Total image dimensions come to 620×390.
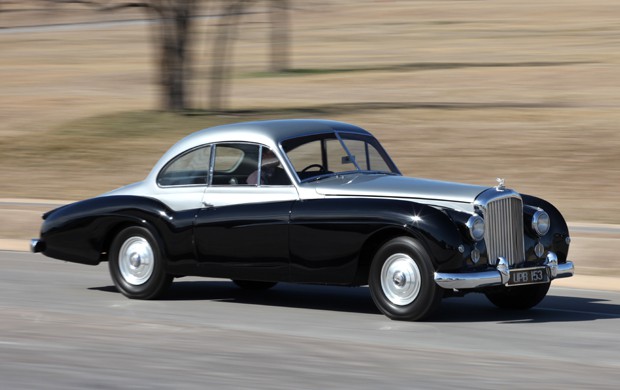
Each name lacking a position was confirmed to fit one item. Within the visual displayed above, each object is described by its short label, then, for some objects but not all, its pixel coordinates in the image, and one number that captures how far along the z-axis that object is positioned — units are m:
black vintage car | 18.28
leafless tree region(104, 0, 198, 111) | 48.25
